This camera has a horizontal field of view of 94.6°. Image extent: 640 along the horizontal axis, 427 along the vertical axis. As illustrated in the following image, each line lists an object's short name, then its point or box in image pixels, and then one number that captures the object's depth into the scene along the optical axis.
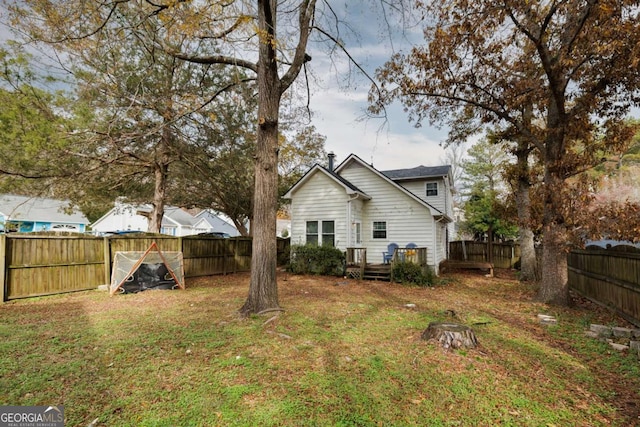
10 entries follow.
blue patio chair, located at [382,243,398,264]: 13.65
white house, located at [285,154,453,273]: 13.11
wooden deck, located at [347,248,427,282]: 11.91
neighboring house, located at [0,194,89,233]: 23.22
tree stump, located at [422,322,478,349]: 4.48
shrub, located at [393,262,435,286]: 11.15
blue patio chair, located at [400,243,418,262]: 11.92
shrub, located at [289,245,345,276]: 12.62
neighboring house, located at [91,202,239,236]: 32.53
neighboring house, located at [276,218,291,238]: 50.95
